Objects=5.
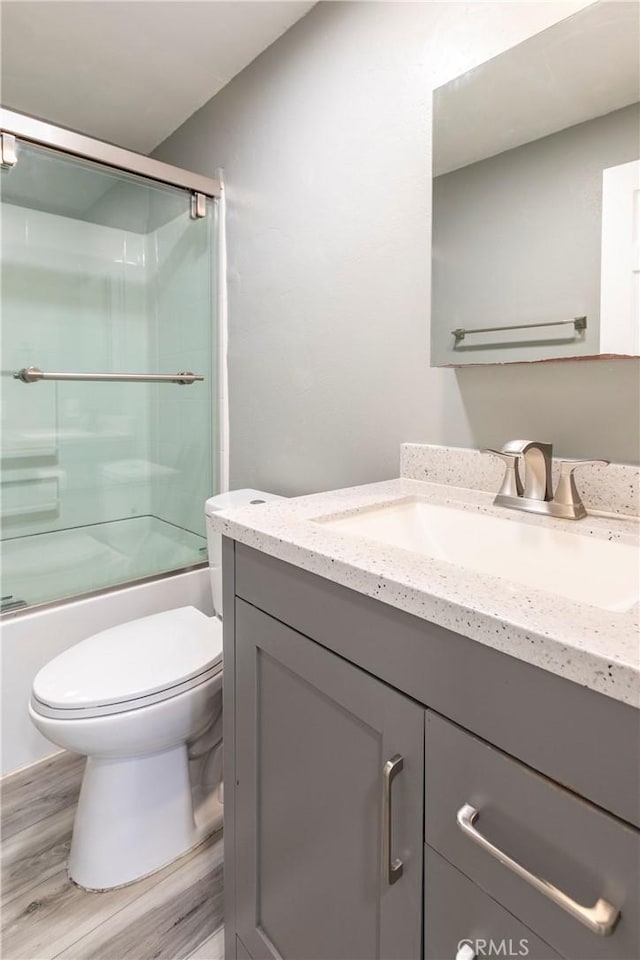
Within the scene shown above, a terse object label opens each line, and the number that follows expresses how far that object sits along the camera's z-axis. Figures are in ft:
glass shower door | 6.06
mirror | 2.87
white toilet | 3.62
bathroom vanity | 1.44
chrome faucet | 2.99
